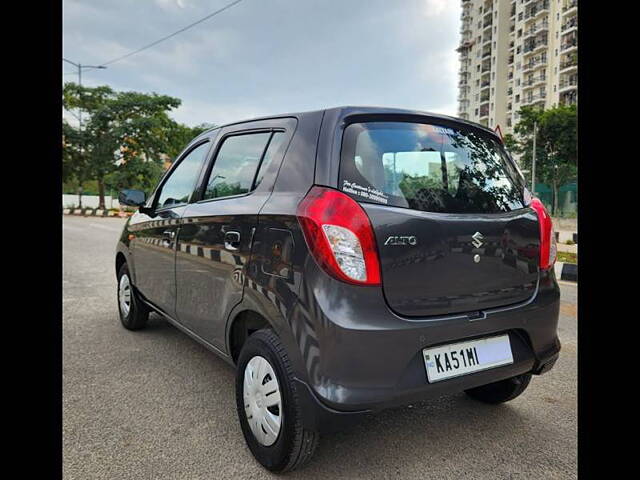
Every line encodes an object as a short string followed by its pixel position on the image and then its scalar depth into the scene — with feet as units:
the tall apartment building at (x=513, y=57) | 191.11
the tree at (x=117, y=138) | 117.08
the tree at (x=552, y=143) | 112.06
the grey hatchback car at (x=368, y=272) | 6.14
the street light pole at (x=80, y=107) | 107.65
